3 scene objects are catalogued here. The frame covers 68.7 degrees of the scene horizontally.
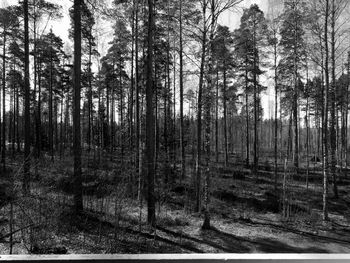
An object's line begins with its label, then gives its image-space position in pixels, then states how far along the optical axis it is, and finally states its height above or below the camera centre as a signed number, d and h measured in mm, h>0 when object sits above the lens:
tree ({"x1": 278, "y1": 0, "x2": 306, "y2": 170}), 14359 +6427
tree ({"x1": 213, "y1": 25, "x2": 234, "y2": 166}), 20008 +6277
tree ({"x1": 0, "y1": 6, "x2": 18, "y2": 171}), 15602 +7708
